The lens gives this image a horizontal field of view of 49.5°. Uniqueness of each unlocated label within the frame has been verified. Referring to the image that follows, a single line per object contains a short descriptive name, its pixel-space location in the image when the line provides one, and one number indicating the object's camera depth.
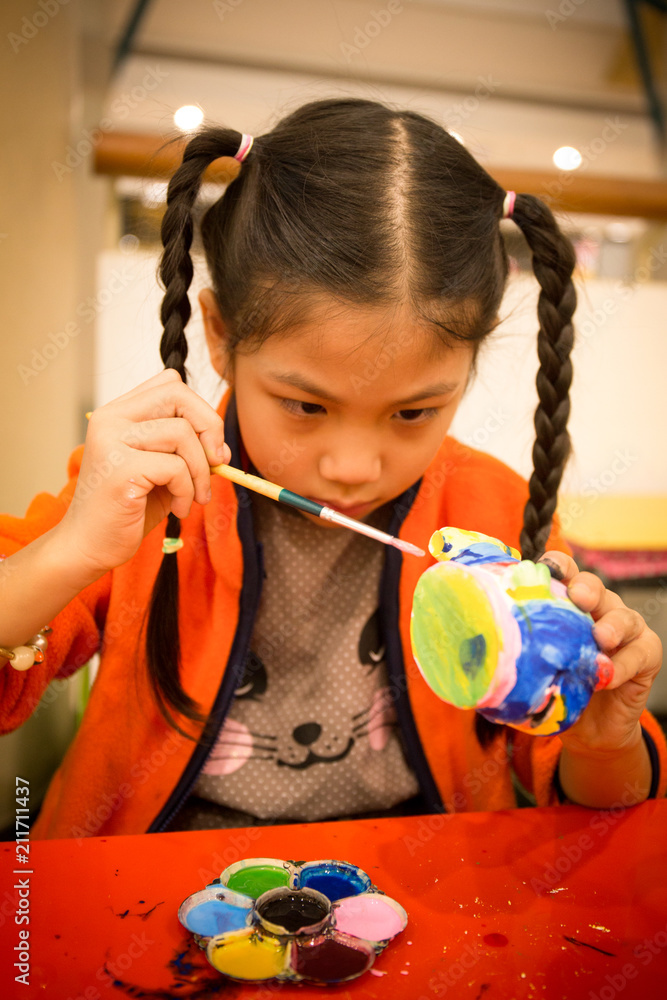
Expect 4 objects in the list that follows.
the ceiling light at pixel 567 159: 2.17
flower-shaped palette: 0.51
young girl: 0.74
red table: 0.52
